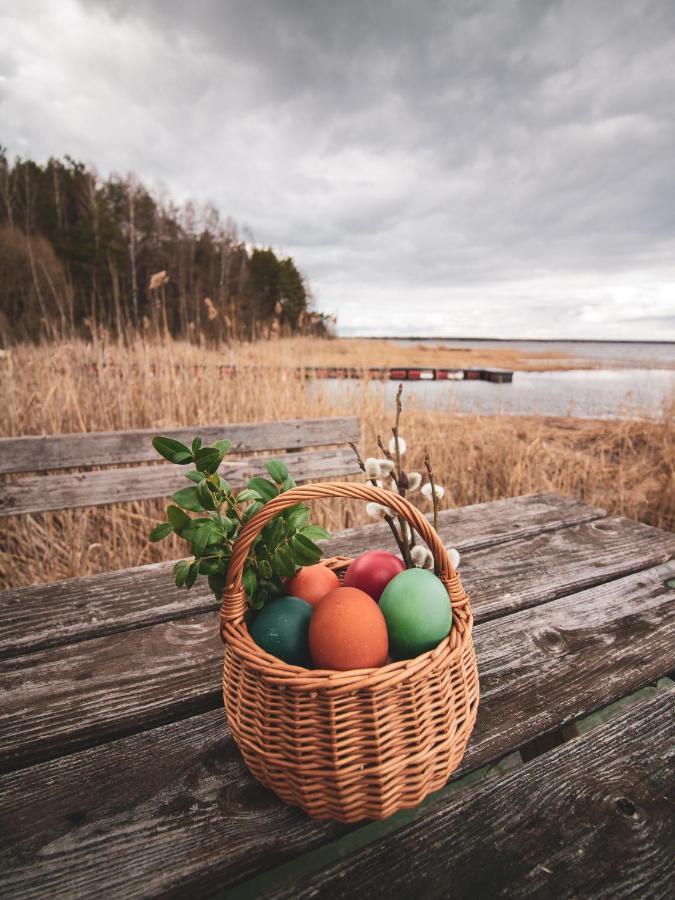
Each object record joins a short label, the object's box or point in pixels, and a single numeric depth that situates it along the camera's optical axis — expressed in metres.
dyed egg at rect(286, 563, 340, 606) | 0.58
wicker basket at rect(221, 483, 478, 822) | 0.41
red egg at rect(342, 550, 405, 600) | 0.60
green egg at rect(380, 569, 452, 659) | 0.50
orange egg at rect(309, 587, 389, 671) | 0.47
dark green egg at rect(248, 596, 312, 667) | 0.50
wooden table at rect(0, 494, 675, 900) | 0.43
